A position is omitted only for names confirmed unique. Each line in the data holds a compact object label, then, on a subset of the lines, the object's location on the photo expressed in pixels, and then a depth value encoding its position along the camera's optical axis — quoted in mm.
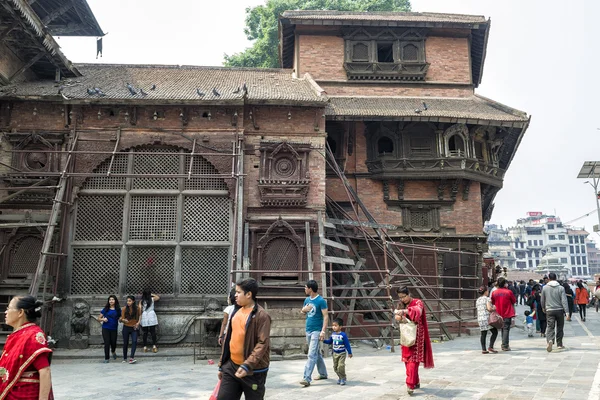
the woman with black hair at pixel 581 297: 17750
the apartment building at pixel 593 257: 94188
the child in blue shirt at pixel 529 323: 13258
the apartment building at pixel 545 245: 89812
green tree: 31516
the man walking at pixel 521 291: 28095
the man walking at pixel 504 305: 10503
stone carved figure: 12211
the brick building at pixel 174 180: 13039
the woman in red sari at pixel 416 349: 6734
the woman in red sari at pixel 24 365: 3689
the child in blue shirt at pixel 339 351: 7551
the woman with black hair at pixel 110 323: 10828
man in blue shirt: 7637
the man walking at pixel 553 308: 10109
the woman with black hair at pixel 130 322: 10836
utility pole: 26000
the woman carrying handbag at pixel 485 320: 10422
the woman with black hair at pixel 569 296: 17020
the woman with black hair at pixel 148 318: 11537
